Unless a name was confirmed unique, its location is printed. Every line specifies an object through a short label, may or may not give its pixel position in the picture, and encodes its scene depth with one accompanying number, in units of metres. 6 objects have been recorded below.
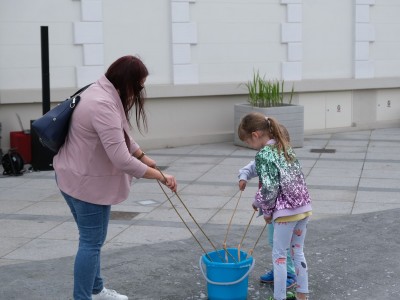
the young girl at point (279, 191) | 4.94
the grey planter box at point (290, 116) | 12.38
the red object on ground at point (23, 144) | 11.38
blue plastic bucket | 5.08
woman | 4.59
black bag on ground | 10.52
